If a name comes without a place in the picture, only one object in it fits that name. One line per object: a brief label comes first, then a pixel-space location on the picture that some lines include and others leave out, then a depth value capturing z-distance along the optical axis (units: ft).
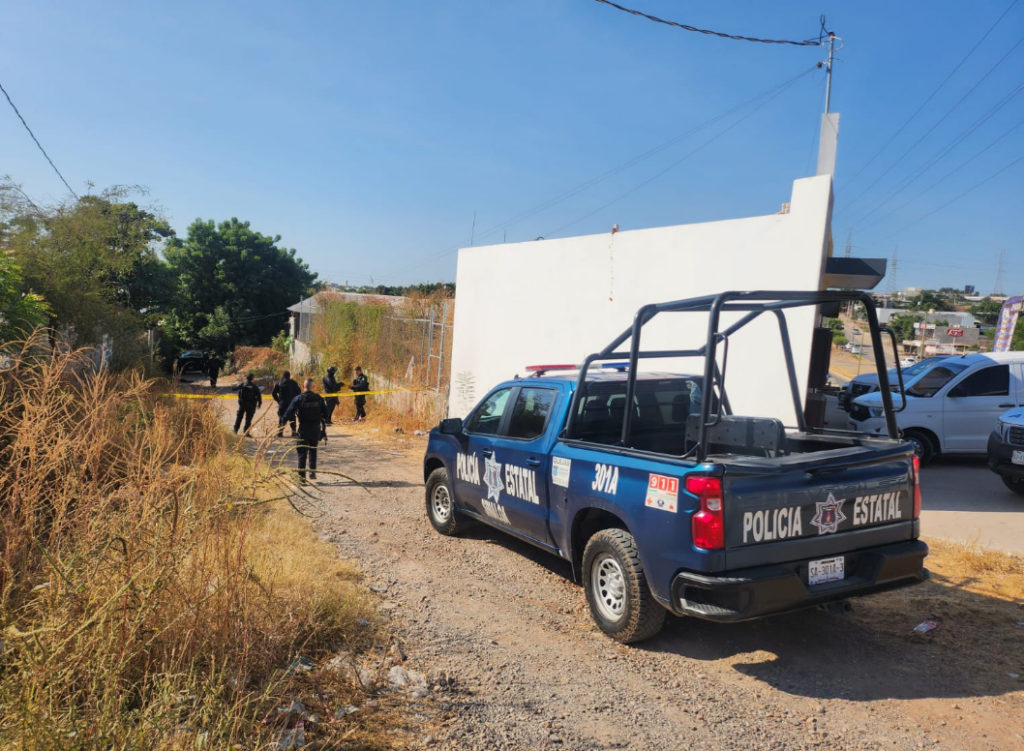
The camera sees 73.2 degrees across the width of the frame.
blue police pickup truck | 12.53
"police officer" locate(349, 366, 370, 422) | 55.57
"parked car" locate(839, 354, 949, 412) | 39.73
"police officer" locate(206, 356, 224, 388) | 84.68
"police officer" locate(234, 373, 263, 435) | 41.75
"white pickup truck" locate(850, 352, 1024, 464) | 34.76
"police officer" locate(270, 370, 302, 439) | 36.50
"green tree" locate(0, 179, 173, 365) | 39.06
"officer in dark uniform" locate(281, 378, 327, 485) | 30.19
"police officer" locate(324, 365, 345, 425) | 52.37
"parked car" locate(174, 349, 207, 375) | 112.16
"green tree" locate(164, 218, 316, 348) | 121.70
